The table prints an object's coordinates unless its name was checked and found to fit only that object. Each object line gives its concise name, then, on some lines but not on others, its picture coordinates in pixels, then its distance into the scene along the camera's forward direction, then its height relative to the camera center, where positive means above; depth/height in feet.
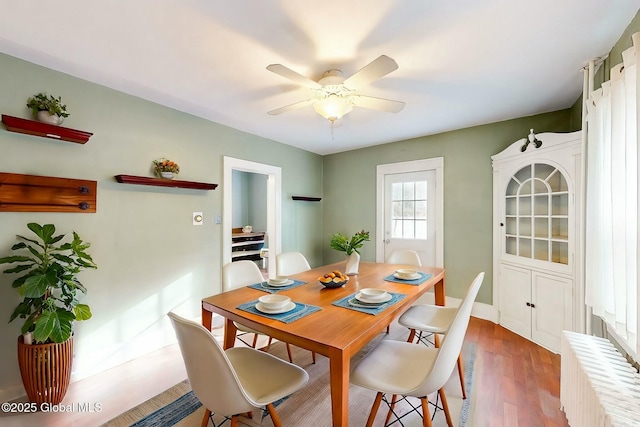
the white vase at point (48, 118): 6.43 +2.30
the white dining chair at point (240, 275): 7.30 -1.73
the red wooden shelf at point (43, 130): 5.97 +1.97
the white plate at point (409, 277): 7.16 -1.66
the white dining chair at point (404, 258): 9.83 -1.60
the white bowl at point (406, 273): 7.22 -1.59
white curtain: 4.51 +0.31
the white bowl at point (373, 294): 5.39 -1.65
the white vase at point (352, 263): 7.72 -1.40
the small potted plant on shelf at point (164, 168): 8.76 +1.48
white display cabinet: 8.18 -0.68
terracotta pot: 5.76 -3.43
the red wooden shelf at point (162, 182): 7.86 +1.00
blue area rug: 5.62 -4.39
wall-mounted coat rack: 6.17 +0.47
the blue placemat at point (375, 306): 4.95 -1.77
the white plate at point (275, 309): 4.89 -1.75
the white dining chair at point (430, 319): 6.32 -2.66
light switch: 9.98 -0.17
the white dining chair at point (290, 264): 8.87 -1.71
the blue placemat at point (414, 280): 6.89 -1.72
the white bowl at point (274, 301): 4.92 -1.67
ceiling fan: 5.47 +2.87
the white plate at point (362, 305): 5.17 -1.76
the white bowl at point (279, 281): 6.80 -1.71
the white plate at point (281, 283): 6.77 -1.76
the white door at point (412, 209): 12.29 +0.30
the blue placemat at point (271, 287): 6.47 -1.82
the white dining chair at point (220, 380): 3.54 -2.43
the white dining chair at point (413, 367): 4.12 -2.75
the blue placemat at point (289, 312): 4.67 -1.81
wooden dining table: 3.70 -1.82
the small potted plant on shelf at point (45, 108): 6.45 +2.53
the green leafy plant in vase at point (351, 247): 7.46 -0.94
